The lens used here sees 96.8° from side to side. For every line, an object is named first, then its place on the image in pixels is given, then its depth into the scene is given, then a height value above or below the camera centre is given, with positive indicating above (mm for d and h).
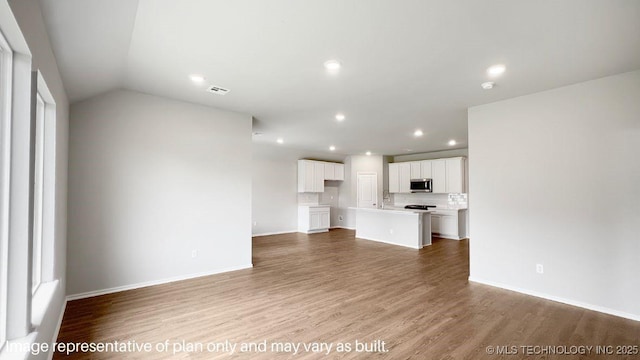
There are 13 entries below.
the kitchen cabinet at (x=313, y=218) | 8867 -1056
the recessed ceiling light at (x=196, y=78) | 3301 +1275
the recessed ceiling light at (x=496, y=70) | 2951 +1221
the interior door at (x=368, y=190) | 10055 -180
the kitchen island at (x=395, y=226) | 6727 -1058
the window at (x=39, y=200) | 2416 -114
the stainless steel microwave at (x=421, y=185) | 8672 -13
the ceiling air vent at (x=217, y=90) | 3650 +1265
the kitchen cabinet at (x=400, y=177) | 9398 +253
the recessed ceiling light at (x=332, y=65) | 2887 +1249
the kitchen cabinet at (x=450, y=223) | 7949 -1114
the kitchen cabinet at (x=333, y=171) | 9586 +487
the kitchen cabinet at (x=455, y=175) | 7996 +268
